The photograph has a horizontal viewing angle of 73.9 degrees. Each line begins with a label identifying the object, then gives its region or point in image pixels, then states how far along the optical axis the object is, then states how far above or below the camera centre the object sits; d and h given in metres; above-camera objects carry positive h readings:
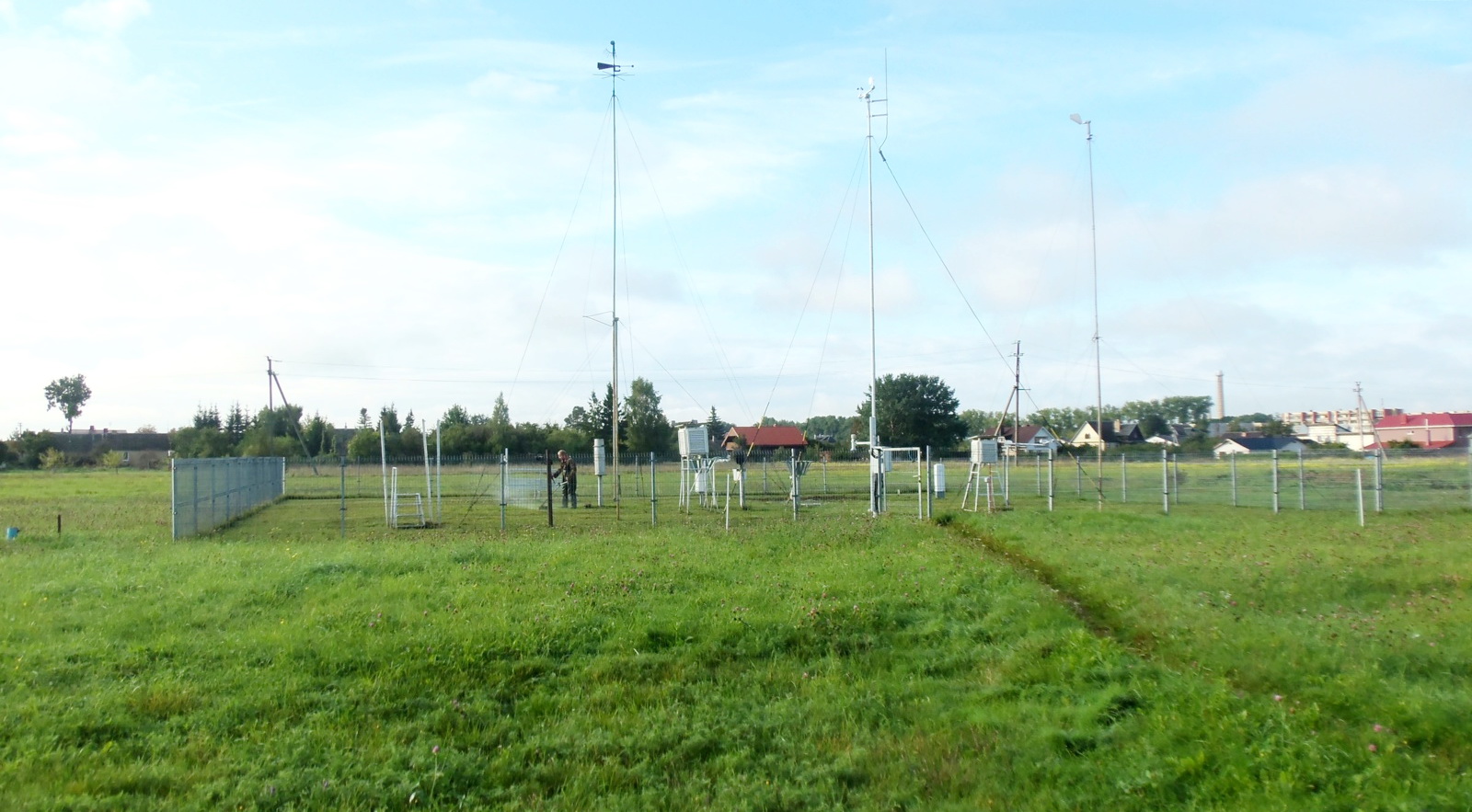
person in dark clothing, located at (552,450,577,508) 28.61 -1.04
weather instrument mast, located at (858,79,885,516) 23.84 -0.82
